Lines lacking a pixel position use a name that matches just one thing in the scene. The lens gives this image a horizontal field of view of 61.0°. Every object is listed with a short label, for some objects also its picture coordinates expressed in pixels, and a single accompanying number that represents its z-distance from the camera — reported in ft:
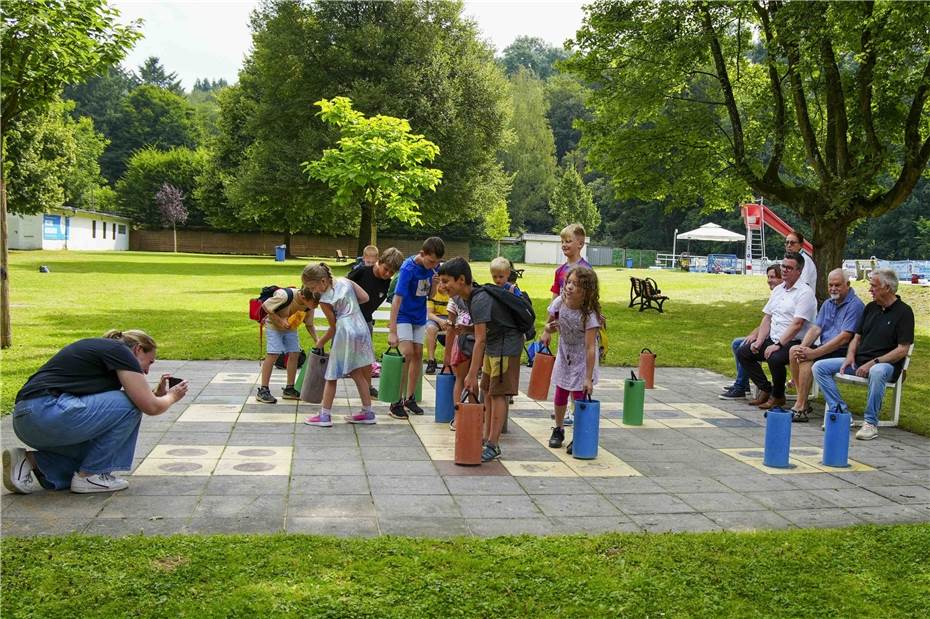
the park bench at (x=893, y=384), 26.75
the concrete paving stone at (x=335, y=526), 15.12
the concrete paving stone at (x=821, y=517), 17.13
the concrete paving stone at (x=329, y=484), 17.85
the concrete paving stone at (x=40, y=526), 14.38
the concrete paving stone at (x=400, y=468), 19.63
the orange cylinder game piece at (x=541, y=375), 24.84
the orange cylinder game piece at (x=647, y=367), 34.04
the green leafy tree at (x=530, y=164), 263.08
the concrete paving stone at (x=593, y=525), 16.03
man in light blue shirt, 28.32
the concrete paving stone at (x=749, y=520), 16.71
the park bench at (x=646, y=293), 72.23
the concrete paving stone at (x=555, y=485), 18.78
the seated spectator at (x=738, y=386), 32.86
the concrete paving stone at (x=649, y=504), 17.57
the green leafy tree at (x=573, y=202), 232.32
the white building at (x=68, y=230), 169.07
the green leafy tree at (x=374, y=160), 62.44
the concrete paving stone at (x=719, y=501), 17.95
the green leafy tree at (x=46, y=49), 32.42
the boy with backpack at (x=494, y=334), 20.65
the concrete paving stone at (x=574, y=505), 17.19
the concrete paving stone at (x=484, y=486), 18.34
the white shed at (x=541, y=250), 238.68
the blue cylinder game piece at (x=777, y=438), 21.75
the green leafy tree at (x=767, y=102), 51.55
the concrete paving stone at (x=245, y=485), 17.47
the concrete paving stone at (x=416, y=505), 16.55
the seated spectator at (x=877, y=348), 26.22
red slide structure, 134.41
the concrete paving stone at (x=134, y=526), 14.62
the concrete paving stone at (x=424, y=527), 15.35
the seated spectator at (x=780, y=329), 29.22
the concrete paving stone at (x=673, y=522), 16.38
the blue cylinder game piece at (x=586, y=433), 21.70
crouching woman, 16.10
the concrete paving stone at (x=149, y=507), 15.69
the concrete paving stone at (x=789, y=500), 18.35
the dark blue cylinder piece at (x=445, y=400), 25.55
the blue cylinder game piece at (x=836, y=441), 22.09
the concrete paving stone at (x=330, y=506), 16.20
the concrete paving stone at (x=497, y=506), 16.79
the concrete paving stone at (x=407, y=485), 18.10
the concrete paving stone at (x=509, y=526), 15.66
